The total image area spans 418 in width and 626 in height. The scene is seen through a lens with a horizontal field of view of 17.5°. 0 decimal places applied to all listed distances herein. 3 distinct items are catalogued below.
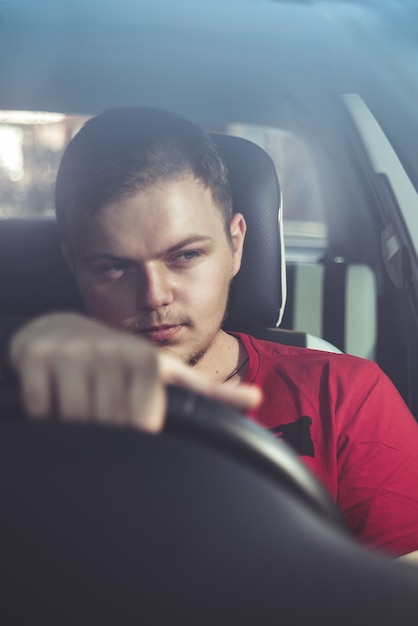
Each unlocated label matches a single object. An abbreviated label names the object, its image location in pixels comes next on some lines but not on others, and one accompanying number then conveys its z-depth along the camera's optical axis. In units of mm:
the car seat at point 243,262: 1250
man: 1066
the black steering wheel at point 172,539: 563
